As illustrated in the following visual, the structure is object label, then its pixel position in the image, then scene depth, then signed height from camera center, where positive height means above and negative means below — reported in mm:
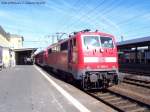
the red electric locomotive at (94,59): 5878 -106
